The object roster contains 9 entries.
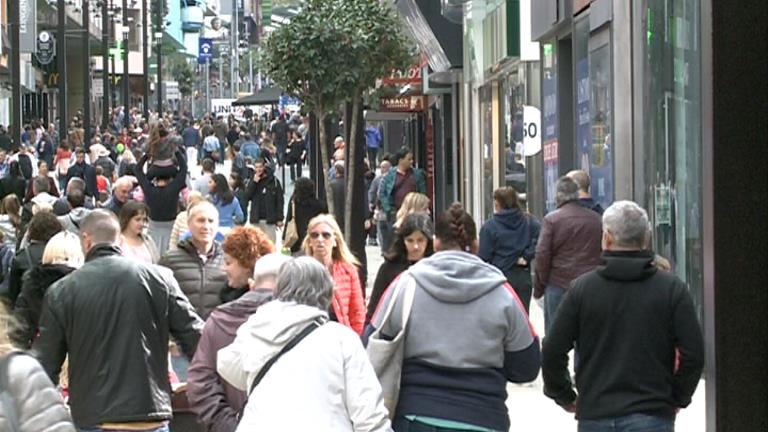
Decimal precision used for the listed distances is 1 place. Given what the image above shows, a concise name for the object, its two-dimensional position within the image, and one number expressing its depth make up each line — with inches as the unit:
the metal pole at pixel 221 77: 5971.5
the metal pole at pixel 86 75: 2218.9
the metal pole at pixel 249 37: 5977.9
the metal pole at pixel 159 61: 3474.4
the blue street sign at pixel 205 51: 5251.0
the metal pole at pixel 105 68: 2583.2
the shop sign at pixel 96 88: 3656.5
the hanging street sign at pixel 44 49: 2381.9
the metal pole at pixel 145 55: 3100.4
